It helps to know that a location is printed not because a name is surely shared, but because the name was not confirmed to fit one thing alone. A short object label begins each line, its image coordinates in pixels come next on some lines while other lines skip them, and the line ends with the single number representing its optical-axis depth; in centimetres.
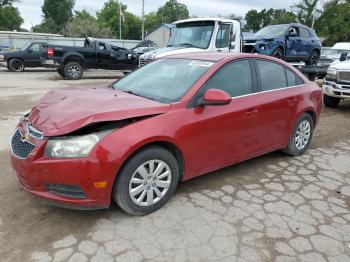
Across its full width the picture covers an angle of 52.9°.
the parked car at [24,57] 1783
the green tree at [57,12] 8700
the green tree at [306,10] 5134
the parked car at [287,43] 1229
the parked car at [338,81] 876
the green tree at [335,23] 4034
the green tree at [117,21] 8005
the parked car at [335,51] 1892
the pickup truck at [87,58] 1498
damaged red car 317
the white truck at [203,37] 1063
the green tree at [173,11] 8650
